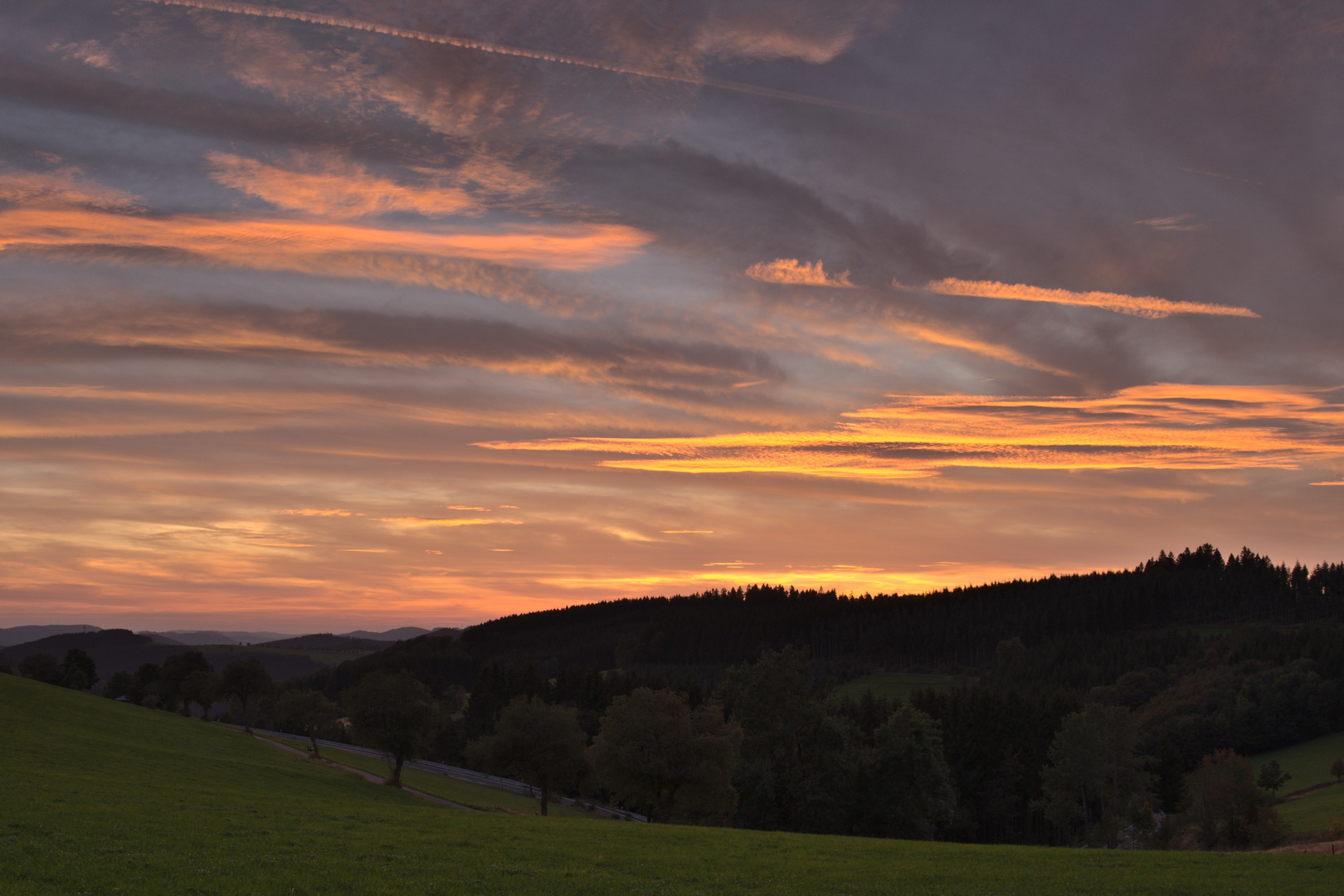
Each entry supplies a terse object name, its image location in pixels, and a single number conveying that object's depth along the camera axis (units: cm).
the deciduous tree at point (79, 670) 17438
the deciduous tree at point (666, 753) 7269
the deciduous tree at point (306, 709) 12438
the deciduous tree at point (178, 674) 16538
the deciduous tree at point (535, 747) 8831
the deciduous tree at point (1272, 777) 10975
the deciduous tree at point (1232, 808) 8425
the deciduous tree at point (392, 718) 10194
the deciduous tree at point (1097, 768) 10525
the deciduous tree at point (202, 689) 15412
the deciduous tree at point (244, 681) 15238
